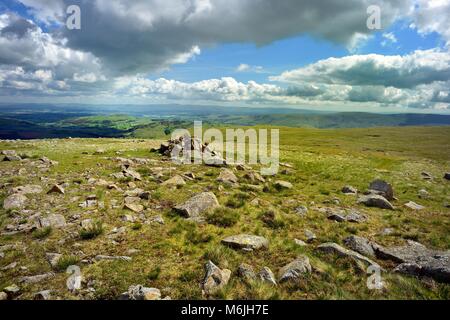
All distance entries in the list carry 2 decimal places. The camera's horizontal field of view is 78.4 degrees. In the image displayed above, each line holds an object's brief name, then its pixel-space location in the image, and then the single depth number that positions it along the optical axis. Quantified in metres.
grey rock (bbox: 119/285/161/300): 7.25
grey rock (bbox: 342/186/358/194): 22.47
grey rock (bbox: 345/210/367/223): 14.91
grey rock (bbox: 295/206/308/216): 15.55
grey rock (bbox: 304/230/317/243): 11.90
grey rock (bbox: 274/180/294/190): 22.36
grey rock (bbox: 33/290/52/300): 7.25
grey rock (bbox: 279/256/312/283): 8.55
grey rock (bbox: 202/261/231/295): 7.90
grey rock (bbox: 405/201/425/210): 18.81
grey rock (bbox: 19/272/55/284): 8.04
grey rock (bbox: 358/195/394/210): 18.30
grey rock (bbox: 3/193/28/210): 13.85
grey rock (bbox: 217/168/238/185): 21.65
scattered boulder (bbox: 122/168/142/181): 20.20
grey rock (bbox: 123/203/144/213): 13.91
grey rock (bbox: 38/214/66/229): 11.77
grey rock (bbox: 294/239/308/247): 11.24
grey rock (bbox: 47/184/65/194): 15.99
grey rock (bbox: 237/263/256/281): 8.50
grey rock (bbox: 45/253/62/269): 8.97
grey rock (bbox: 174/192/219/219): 13.80
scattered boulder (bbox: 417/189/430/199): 22.64
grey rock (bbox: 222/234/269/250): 10.70
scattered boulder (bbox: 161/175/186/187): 19.01
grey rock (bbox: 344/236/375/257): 10.92
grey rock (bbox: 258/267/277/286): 8.39
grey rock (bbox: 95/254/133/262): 9.32
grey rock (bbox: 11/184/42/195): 15.75
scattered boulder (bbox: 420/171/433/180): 31.49
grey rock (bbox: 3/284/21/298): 7.46
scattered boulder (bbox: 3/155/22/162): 25.50
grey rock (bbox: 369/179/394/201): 21.31
